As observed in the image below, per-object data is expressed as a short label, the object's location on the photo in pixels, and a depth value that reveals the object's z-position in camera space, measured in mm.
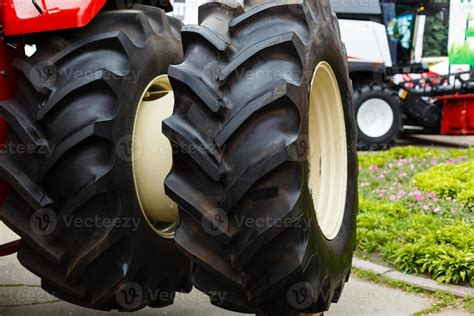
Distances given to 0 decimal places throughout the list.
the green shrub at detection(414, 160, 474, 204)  5830
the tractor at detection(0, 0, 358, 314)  2309
